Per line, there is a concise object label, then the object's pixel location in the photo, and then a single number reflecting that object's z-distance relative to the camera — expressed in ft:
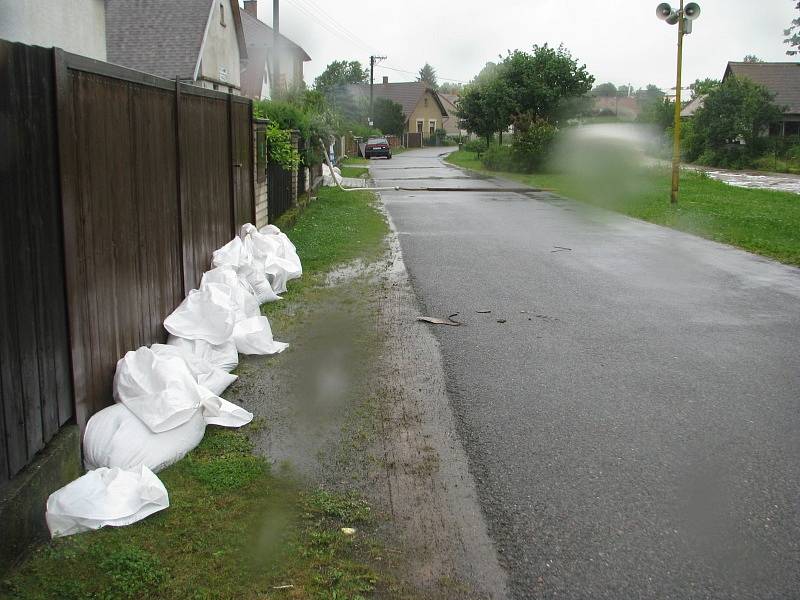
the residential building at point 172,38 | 81.20
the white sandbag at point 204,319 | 19.25
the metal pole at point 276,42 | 101.45
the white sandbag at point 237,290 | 22.06
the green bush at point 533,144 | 111.24
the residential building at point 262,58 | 132.98
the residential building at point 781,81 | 156.46
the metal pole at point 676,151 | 62.59
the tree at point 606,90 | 134.72
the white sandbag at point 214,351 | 18.72
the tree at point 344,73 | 344.49
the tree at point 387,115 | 271.49
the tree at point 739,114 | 140.56
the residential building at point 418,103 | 318.45
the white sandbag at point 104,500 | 11.65
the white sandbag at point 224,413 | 15.70
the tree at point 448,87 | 524.32
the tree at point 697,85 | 233.06
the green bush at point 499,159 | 120.29
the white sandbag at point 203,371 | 17.28
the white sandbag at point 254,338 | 21.01
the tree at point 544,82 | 129.80
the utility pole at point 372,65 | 228.88
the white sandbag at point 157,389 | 14.34
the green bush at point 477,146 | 169.37
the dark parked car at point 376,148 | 180.86
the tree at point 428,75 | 537.24
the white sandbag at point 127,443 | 13.43
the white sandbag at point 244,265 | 25.53
